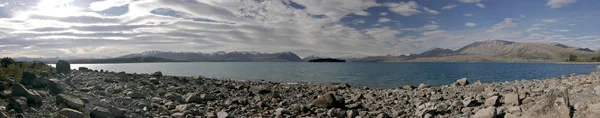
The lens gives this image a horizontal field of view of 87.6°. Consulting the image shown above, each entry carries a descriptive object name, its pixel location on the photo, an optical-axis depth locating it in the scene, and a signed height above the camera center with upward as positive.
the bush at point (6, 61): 26.86 -0.25
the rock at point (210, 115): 14.82 -2.74
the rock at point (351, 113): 16.71 -3.06
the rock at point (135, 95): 17.14 -2.04
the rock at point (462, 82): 34.73 -2.88
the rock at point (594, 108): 10.72 -1.83
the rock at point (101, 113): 11.71 -2.09
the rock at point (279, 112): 16.47 -2.93
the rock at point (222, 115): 15.12 -2.80
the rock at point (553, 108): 11.25 -1.90
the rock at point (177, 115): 14.22 -2.63
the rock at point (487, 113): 13.55 -2.50
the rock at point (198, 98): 19.00 -2.53
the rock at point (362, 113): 17.06 -3.11
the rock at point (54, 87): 14.33 -1.39
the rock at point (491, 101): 16.41 -2.37
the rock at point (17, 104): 10.60 -1.59
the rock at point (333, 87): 34.62 -3.51
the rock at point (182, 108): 15.44 -2.50
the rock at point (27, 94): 11.66 -1.37
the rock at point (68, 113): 10.54 -1.90
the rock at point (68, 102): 12.19 -1.77
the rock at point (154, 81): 27.11 -2.03
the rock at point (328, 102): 19.11 -2.77
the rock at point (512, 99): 15.59 -2.18
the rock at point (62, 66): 24.50 -0.65
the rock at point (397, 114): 17.15 -3.18
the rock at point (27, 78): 15.00 -0.96
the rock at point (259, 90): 29.26 -3.08
